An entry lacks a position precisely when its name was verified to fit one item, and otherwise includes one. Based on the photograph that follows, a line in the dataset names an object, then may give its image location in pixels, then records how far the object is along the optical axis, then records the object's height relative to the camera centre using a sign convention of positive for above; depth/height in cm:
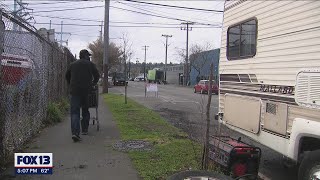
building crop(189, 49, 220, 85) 4145 +276
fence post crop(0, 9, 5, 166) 398 -57
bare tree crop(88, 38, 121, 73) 4122 +355
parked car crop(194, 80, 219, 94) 2498 -82
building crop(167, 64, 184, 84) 5599 +83
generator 396 -119
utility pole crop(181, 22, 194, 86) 4506 +197
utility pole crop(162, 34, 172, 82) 6026 +172
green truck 5751 +35
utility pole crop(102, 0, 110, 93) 1845 +234
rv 351 +3
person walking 567 -14
